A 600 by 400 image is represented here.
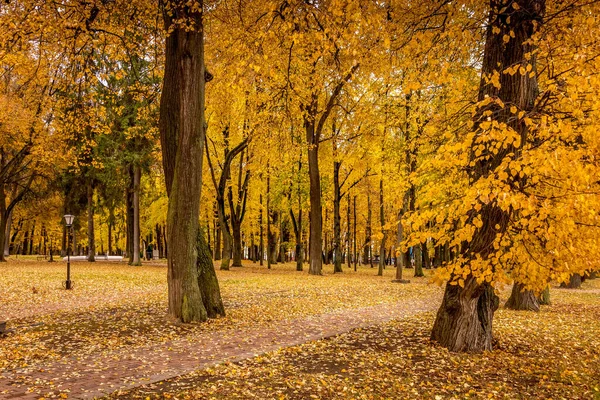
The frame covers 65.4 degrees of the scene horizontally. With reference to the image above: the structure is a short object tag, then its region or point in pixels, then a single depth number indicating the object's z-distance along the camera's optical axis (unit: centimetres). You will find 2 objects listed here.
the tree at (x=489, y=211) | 698
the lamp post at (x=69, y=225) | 1481
